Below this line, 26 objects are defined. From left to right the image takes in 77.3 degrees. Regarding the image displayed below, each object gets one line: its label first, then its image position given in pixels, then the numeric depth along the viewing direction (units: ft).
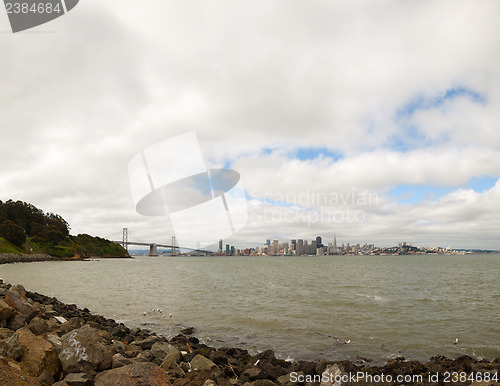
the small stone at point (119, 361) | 25.39
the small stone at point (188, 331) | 53.79
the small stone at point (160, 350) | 34.73
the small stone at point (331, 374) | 25.12
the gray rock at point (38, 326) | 32.99
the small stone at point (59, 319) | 47.88
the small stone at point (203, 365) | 29.68
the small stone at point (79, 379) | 21.10
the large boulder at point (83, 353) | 22.82
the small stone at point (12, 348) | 21.17
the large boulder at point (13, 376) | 17.72
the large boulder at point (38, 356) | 21.55
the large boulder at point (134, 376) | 21.20
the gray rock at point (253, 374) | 29.63
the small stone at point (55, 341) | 25.15
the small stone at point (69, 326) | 37.05
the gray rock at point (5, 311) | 32.29
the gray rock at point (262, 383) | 26.94
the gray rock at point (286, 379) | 28.84
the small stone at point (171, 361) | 29.97
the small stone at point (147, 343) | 40.57
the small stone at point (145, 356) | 31.69
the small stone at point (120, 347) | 34.94
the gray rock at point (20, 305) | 36.22
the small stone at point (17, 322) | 32.48
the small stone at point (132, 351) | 34.44
